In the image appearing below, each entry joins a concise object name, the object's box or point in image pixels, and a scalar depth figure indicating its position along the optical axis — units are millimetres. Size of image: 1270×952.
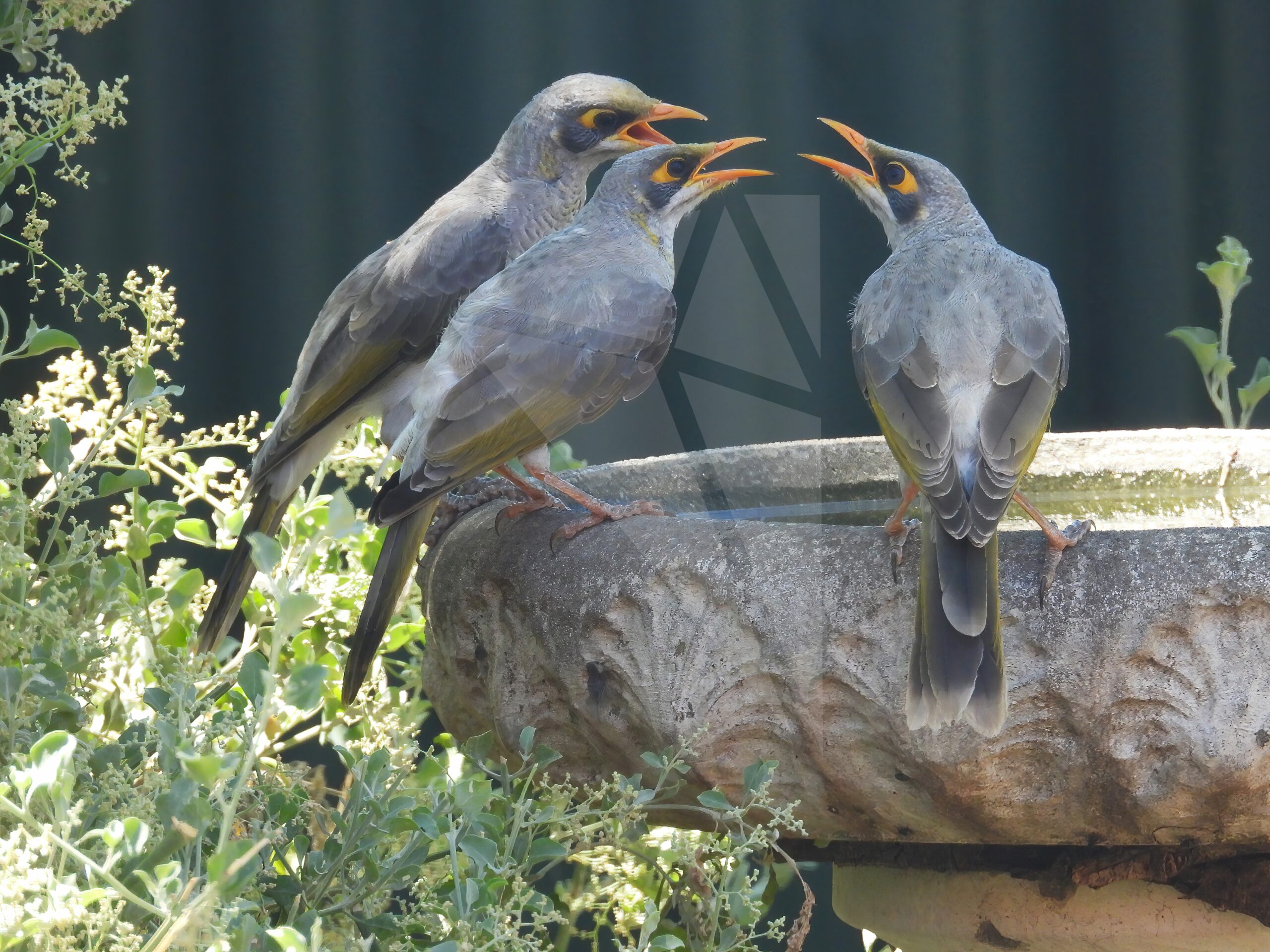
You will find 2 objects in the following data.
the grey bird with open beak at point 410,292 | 5215
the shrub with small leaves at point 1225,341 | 6285
